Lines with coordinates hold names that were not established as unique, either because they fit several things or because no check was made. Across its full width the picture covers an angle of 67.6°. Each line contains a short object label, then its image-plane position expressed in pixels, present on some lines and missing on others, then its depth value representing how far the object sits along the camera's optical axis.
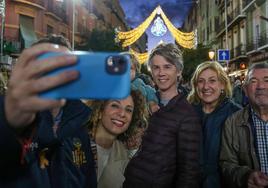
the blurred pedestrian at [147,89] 2.23
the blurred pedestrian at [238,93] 5.42
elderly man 1.67
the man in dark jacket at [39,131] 0.51
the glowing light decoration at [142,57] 19.16
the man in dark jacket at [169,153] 1.55
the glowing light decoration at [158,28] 12.53
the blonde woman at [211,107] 2.01
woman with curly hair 1.54
